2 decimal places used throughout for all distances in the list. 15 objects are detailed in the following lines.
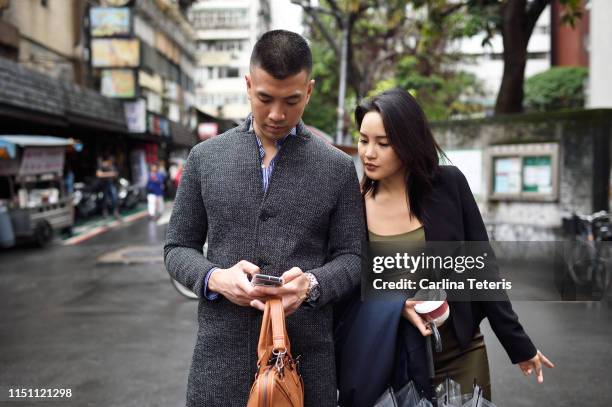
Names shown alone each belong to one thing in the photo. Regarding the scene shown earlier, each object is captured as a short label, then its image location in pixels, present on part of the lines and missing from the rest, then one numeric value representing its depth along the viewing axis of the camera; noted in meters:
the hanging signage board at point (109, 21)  22.84
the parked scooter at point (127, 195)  22.98
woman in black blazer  2.09
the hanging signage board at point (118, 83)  24.19
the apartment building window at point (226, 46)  63.16
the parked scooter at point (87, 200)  19.05
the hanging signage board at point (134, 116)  25.12
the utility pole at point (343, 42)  17.02
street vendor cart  12.74
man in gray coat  1.81
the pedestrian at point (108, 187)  20.06
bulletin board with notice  9.98
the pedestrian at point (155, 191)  17.72
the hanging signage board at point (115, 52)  23.27
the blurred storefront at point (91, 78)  16.69
